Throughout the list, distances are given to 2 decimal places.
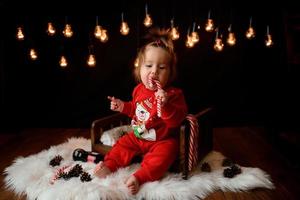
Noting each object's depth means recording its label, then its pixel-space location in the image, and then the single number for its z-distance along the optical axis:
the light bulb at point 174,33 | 2.56
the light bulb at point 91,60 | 2.75
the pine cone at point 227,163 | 1.98
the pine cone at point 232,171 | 1.82
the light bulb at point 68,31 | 2.57
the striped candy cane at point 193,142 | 1.74
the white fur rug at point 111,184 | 1.57
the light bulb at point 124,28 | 2.60
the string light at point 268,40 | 2.79
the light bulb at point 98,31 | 2.52
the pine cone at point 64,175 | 1.72
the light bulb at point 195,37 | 2.68
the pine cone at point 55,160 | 1.95
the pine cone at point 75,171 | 1.75
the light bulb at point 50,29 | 2.64
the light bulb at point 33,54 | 2.83
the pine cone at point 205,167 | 1.87
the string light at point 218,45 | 2.80
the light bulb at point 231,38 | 2.74
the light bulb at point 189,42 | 2.74
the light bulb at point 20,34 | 2.65
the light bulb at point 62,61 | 2.77
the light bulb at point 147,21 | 2.52
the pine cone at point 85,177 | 1.69
